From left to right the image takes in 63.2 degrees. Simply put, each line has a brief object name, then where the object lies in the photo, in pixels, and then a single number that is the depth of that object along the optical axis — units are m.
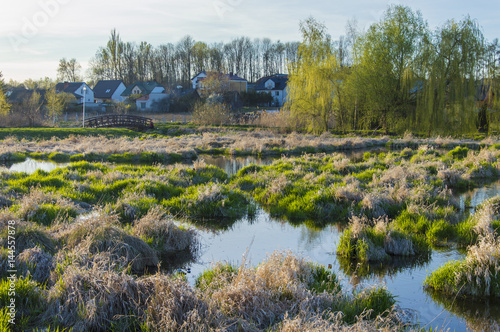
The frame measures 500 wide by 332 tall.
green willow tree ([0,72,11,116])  37.38
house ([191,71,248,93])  77.22
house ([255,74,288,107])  77.32
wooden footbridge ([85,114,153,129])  40.91
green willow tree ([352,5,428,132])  34.41
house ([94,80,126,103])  82.00
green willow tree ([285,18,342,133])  34.81
